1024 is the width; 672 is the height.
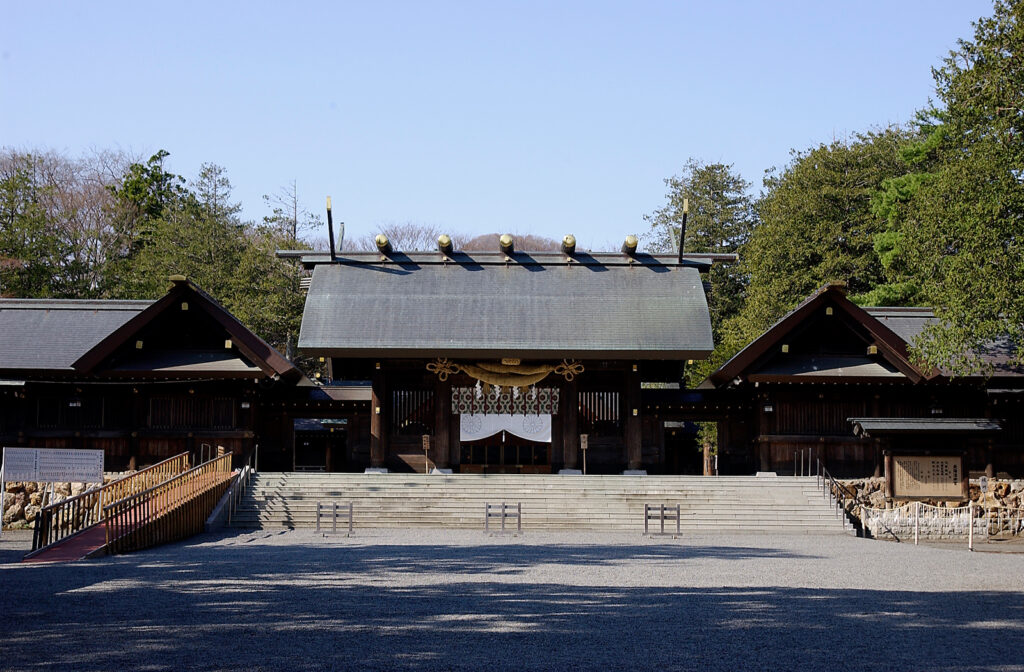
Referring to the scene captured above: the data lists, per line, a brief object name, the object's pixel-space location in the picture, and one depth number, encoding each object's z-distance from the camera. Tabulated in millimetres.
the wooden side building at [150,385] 27047
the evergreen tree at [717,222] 52469
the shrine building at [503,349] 27734
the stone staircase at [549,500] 23625
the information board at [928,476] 26438
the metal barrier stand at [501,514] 21312
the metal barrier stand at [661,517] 21234
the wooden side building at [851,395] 26953
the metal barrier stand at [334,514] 21062
